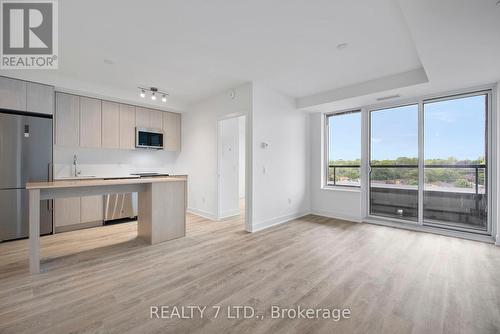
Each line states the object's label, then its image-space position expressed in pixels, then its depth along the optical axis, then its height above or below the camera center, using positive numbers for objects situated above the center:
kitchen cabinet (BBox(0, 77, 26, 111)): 3.24 +1.12
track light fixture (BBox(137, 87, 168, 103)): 3.87 +1.44
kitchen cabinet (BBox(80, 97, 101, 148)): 4.10 +0.86
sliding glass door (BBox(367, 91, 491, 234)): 3.51 +0.08
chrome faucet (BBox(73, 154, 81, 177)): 4.29 -0.03
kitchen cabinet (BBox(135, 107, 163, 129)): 4.81 +1.12
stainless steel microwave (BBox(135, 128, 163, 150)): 4.75 +0.65
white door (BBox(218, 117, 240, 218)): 4.63 -0.02
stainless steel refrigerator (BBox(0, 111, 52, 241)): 3.26 +0.01
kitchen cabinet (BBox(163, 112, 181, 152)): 5.27 +0.88
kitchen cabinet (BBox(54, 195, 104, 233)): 3.75 -0.87
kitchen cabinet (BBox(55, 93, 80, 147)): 3.84 +0.85
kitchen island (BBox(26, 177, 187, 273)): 2.61 -0.47
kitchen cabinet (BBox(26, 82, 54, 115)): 3.45 +1.12
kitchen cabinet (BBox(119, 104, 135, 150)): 4.58 +0.86
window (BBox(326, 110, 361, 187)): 4.68 +0.41
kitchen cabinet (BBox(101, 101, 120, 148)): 4.34 +0.86
